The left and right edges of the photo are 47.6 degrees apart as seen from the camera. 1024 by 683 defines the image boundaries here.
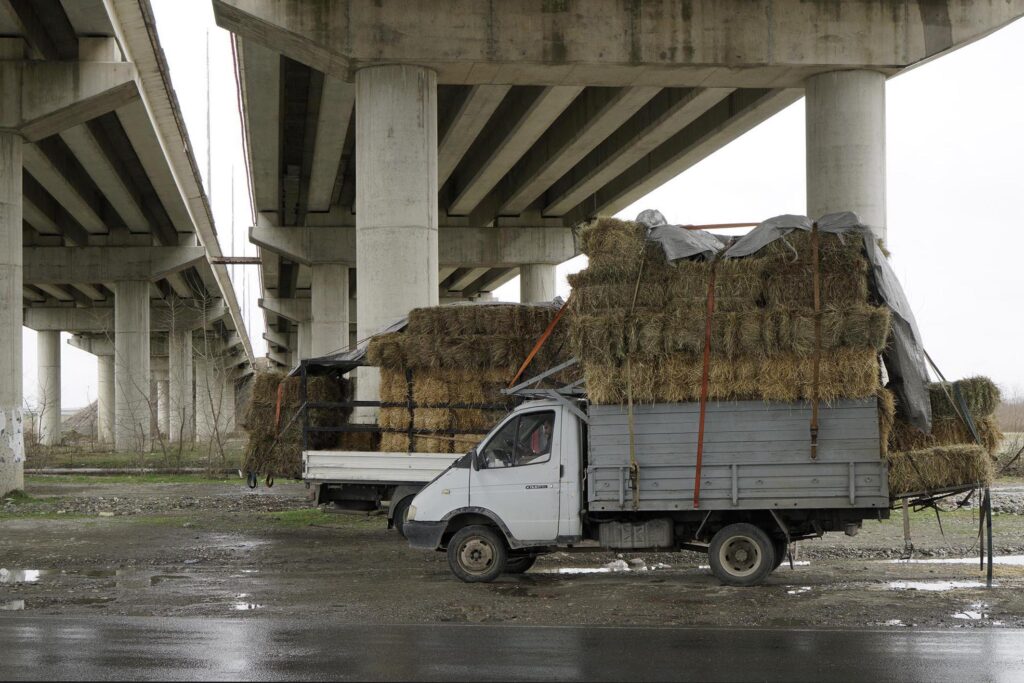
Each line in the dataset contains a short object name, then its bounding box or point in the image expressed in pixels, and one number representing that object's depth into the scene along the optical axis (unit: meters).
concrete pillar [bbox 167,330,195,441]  68.44
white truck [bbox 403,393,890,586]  12.43
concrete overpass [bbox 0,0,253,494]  24.86
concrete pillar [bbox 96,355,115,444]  70.25
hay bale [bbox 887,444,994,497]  12.27
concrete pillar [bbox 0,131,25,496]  24.47
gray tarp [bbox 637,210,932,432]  12.67
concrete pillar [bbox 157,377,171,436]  92.86
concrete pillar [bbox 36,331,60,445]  78.56
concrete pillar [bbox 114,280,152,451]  51.28
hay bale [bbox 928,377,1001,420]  12.94
